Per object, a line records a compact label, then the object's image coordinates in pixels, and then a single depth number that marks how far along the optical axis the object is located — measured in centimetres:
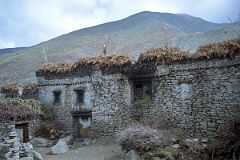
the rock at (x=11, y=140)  568
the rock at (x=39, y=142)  897
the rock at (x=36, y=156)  691
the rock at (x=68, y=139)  905
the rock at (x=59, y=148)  803
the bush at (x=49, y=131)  933
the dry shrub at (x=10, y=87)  1119
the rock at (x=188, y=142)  638
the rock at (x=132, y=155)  620
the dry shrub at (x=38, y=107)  879
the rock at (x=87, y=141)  895
